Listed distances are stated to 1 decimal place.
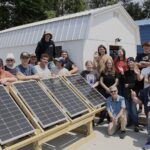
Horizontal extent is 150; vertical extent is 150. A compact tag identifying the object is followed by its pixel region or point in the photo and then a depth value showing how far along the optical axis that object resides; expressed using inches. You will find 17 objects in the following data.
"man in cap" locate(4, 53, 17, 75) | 269.7
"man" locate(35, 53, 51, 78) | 282.7
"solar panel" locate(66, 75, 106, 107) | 283.7
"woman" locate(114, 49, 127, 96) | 311.1
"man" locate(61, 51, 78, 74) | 374.2
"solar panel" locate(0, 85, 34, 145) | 176.6
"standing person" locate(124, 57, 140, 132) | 285.9
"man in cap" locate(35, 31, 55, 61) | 338.0
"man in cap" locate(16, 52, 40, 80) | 261.7
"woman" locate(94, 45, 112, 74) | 315.3
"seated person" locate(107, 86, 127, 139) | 272.8
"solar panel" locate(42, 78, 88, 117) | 244.6
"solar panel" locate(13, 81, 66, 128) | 211.6
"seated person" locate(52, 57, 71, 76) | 312.9
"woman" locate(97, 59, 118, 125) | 306.3
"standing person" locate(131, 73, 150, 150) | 261.9
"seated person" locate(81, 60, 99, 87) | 327.0
